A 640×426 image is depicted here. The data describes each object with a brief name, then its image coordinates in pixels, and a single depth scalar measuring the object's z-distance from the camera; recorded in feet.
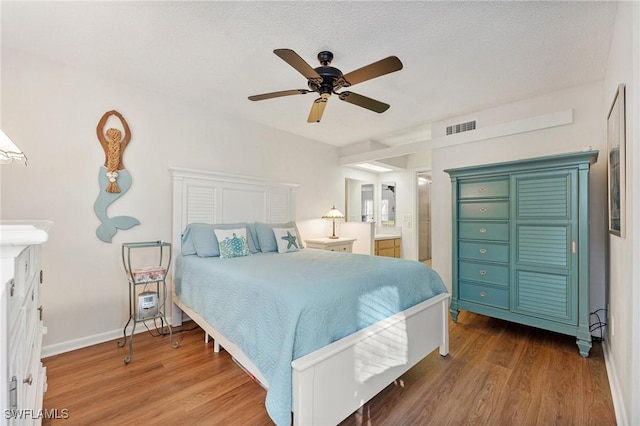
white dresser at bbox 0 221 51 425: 2.34
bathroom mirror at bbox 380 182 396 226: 20.93
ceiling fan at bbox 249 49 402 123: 5.82
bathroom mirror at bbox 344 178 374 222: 20.08
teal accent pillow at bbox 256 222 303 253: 11.12
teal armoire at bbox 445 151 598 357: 8.17
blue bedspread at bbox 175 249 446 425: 4.91
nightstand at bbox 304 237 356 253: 14.17
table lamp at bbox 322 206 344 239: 15.67
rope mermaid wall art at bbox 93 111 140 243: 8.92
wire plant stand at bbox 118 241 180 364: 8.44
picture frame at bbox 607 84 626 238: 5.59
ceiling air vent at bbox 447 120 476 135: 11.94
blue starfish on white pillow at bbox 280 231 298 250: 11.33
